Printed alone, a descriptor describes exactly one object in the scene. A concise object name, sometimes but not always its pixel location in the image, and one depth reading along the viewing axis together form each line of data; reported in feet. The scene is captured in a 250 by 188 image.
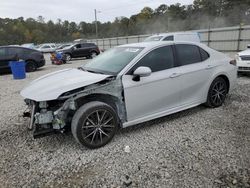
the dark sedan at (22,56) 37.65
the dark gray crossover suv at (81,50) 63.52
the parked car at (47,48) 121.39
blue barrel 32.99
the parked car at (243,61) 25.12
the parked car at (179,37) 40.87
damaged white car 10.97
